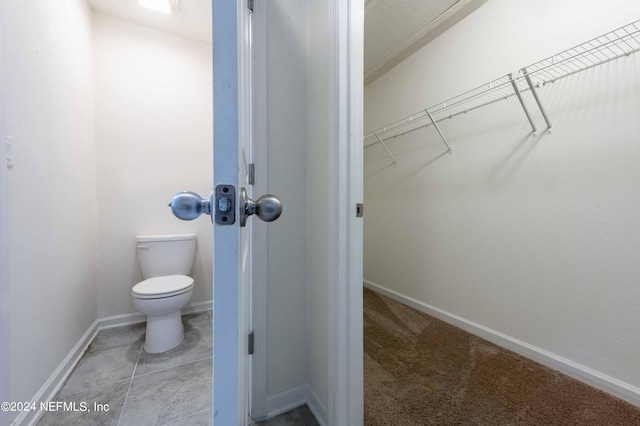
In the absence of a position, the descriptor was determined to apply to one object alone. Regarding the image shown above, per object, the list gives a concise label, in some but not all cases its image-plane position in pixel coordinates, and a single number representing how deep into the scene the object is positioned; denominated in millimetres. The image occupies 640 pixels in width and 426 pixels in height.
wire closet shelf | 1145
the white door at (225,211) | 299
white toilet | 1438
